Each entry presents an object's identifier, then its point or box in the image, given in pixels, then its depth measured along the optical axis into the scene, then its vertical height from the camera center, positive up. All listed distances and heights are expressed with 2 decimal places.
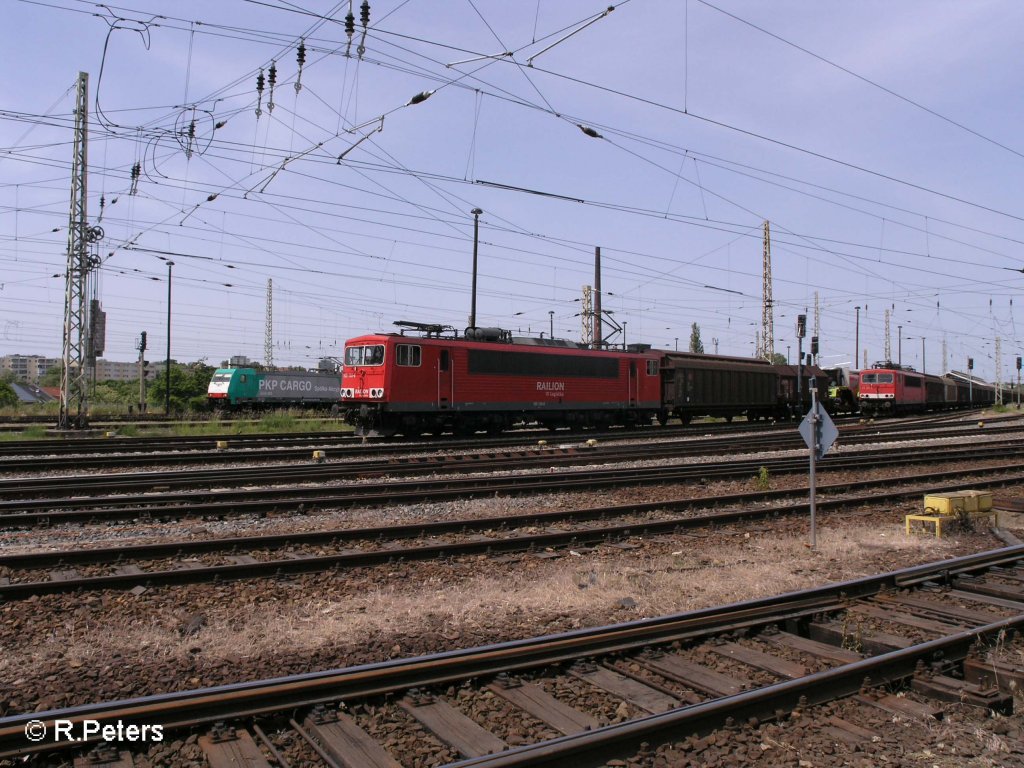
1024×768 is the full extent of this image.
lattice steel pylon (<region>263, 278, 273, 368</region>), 66.06 +4.90
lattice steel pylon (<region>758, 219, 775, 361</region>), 45.66 +5.78
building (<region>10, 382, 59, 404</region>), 66.31 -0.68
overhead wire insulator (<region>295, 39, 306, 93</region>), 13.78 +6.34
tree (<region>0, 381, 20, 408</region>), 50.66 -0.74
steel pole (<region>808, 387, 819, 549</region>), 9.57 -0.39
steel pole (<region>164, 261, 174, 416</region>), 40.03 +4.42
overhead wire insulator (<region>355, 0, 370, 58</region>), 12.16 +6.29
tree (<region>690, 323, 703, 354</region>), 95.46 +8.18
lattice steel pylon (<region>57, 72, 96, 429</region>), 22.84 +3.65
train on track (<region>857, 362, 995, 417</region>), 43.22 +0.81
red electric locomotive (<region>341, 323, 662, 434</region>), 21.95 +0.43
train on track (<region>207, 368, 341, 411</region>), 41.94 +0.16
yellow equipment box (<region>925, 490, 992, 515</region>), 10.51 -1.41
